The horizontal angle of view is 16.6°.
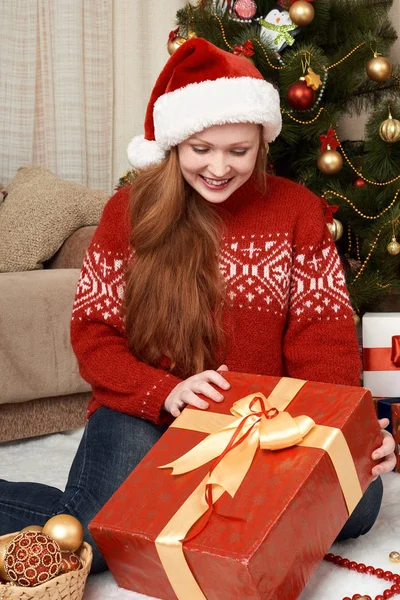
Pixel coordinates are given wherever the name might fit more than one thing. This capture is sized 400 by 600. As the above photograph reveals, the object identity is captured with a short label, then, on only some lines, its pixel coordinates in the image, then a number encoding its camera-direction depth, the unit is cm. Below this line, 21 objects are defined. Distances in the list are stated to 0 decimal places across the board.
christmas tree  322
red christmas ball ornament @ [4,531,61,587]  212
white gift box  297
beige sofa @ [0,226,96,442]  307
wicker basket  210
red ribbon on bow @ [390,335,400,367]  295
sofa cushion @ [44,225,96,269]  343
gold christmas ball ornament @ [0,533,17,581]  217
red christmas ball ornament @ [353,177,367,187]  329
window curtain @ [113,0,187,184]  446
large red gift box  206
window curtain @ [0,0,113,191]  435
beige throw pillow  347
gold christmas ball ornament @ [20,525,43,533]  223
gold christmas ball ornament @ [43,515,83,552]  220
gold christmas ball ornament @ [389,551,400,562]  236
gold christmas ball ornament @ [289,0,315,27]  318
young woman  243
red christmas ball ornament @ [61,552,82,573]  217
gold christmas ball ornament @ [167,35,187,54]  335
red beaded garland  224
